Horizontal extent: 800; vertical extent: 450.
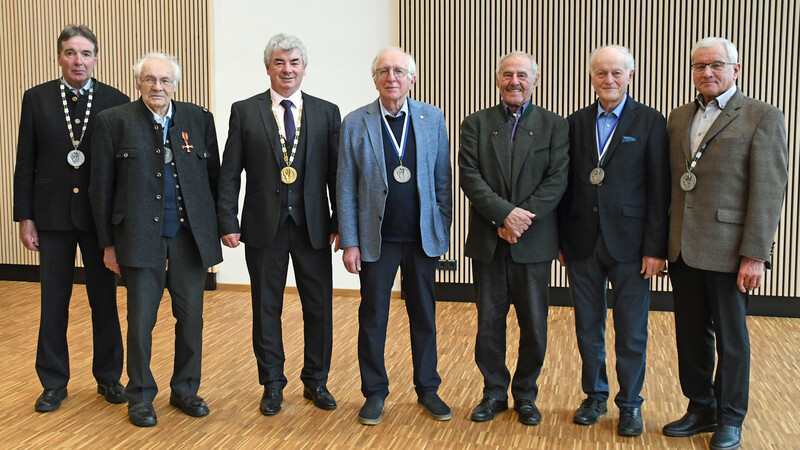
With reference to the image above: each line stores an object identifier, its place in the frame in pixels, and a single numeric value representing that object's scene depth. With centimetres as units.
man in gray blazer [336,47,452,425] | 337
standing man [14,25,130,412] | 356
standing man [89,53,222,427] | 333
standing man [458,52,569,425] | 328
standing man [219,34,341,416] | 348
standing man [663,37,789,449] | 294
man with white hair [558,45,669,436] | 320
